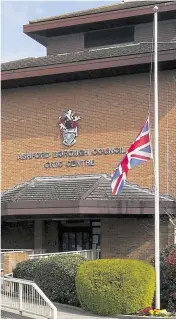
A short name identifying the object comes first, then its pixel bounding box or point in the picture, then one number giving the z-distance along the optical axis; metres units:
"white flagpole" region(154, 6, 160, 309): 14.40
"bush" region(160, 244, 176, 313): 15.01
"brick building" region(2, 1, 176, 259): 20.16
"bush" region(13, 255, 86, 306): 15.94
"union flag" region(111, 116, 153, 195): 14.97
